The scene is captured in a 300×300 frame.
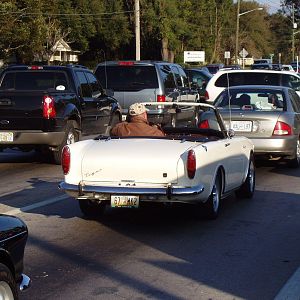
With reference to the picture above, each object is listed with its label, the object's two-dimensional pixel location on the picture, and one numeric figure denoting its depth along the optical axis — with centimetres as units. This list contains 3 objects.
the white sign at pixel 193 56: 6309
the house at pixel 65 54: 6272
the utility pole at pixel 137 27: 3759
